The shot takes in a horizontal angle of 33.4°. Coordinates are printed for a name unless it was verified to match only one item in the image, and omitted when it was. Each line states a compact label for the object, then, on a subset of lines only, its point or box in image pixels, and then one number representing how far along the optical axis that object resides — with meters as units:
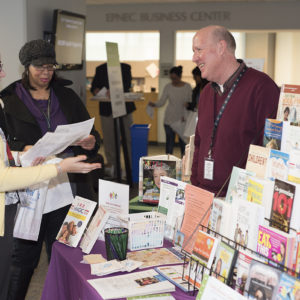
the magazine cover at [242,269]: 1.43
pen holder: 2.02
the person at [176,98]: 7.77
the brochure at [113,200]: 2.28
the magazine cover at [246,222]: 1.52
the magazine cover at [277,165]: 1.64
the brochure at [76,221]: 2.26
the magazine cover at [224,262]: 1.47
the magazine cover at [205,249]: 1.57
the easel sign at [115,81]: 6.01
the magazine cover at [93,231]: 2.19
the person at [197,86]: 6.49
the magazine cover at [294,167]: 1.58
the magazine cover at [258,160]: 1.72
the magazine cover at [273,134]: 1.72
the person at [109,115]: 6.92
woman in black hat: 2.77
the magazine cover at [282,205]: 1.49
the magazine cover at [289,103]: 1.74
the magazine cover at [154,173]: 2.95
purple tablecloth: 1.99
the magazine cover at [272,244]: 1.39
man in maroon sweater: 2.49
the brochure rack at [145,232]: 2.17
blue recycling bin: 7.03
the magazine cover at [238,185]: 1.73
